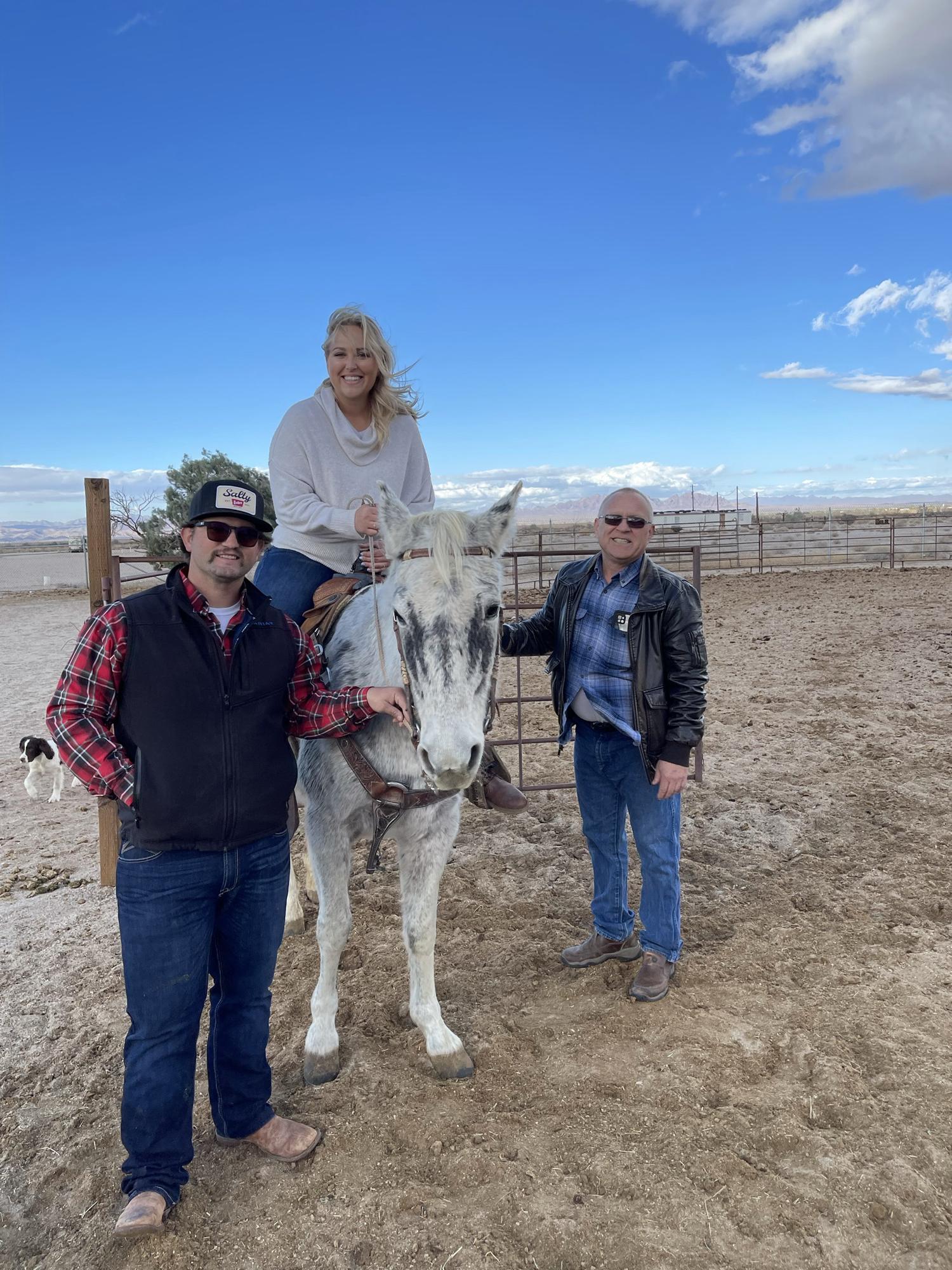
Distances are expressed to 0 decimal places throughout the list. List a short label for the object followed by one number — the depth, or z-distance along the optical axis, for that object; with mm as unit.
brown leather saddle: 3604
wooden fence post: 4414
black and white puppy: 7164
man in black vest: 2324
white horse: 2455
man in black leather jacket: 3523
